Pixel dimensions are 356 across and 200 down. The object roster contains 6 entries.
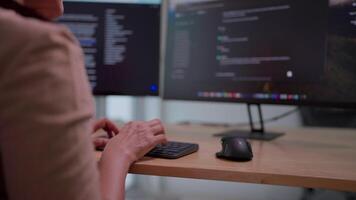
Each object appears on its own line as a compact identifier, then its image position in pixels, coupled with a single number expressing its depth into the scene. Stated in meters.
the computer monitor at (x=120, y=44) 1.45
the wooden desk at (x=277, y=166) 0.73
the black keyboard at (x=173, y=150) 0.88
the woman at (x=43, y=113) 0.40
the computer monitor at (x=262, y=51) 1.15
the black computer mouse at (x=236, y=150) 0.85
